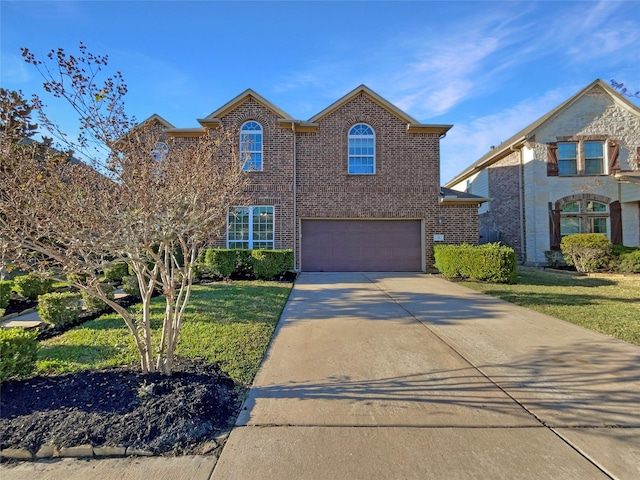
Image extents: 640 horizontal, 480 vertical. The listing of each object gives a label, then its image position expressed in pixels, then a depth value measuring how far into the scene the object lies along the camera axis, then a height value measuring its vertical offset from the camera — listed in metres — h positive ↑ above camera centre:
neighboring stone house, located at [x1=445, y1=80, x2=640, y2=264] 15.50 +3.64
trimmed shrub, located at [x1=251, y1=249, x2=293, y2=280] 11.52 -0.40
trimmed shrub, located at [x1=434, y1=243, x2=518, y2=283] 10.36 -0.38
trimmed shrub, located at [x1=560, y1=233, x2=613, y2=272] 13.08 +0.03
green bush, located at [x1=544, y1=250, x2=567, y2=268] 14.92 -0.35
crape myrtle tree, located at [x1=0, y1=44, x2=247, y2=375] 3.24 +0.45
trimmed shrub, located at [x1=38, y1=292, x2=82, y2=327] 6.11 -1.02
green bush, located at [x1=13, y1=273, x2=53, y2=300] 8.33 -0.86
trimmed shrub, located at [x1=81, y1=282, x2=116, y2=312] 6.97 -1.01
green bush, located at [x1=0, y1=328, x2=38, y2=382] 3.43 -1.05
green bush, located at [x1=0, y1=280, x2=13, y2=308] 7.63 -0.93
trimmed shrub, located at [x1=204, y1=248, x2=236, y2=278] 11.56 -0.36
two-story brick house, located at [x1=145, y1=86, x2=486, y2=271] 13.85 +2.53
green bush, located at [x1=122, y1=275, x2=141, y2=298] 8.29 -0.82
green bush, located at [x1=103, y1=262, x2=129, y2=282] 10.19 -0.65
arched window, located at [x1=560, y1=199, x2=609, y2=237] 15.74 +1.55
